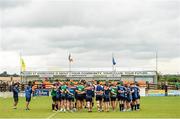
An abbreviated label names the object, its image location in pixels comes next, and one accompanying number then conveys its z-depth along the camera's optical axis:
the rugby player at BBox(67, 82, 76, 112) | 19.64
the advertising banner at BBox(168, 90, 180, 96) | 40.53
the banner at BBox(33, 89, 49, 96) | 39.86
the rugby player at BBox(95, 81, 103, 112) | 19.57
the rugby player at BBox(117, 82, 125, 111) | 19.91
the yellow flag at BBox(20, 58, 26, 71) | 47.38
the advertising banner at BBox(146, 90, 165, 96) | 40.20
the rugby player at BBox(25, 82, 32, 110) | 20.91
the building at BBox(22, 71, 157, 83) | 53.75
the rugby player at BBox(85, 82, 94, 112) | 19.46
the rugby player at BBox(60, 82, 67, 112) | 19.63
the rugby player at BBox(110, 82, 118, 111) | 19.92
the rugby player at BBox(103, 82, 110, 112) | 19.64
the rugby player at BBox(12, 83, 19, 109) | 21.98
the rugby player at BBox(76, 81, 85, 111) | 19.75
